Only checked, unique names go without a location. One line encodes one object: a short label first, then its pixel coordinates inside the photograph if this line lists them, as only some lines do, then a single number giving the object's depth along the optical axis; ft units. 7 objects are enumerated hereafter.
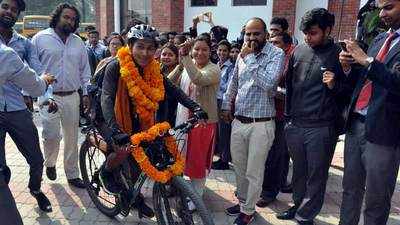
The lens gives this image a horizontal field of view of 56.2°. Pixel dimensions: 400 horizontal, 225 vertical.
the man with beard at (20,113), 11.06
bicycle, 9.37
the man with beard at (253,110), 10.88
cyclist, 10.16
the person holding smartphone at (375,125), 8.12
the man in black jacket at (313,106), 10.30
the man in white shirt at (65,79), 13.56
